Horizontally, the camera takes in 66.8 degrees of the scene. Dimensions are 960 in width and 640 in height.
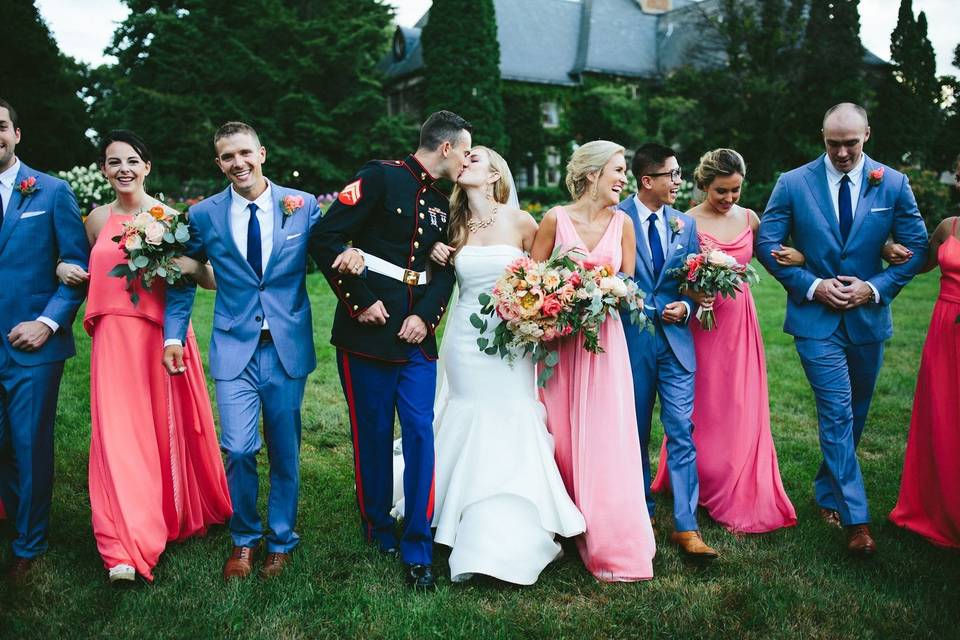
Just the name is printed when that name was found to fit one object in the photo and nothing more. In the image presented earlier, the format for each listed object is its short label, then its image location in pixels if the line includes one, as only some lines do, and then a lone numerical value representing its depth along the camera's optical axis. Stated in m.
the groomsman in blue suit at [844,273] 4.67
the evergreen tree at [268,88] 31.11
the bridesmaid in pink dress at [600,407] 4.31
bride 4.29
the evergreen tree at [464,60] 31.64
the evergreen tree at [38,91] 27.25
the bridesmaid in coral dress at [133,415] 4.19
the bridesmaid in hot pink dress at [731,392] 5.12
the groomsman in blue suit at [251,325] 4.20
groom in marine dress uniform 4.23
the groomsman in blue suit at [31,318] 4.29
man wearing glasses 4.75
